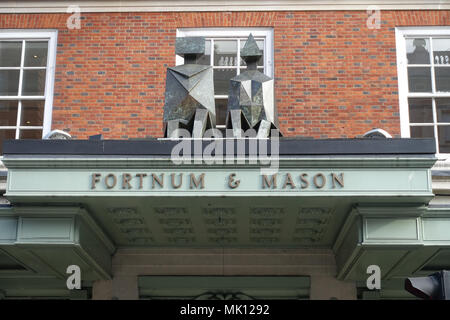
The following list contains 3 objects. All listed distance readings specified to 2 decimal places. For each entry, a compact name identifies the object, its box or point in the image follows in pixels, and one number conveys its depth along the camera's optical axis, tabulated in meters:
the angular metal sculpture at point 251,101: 11.52
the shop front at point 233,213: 10.21
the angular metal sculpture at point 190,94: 11.42
